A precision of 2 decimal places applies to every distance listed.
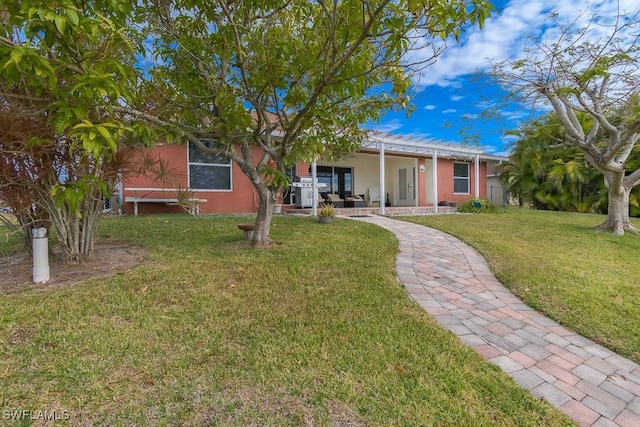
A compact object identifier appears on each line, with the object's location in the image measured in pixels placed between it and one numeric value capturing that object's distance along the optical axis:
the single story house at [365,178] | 10.23
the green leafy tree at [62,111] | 2.14
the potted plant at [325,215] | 8.83
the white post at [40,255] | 3.52
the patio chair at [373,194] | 16.79
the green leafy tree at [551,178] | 15.19
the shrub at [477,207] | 14.13
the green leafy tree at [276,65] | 3.37
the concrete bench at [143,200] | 9.07
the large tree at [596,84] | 6.33
